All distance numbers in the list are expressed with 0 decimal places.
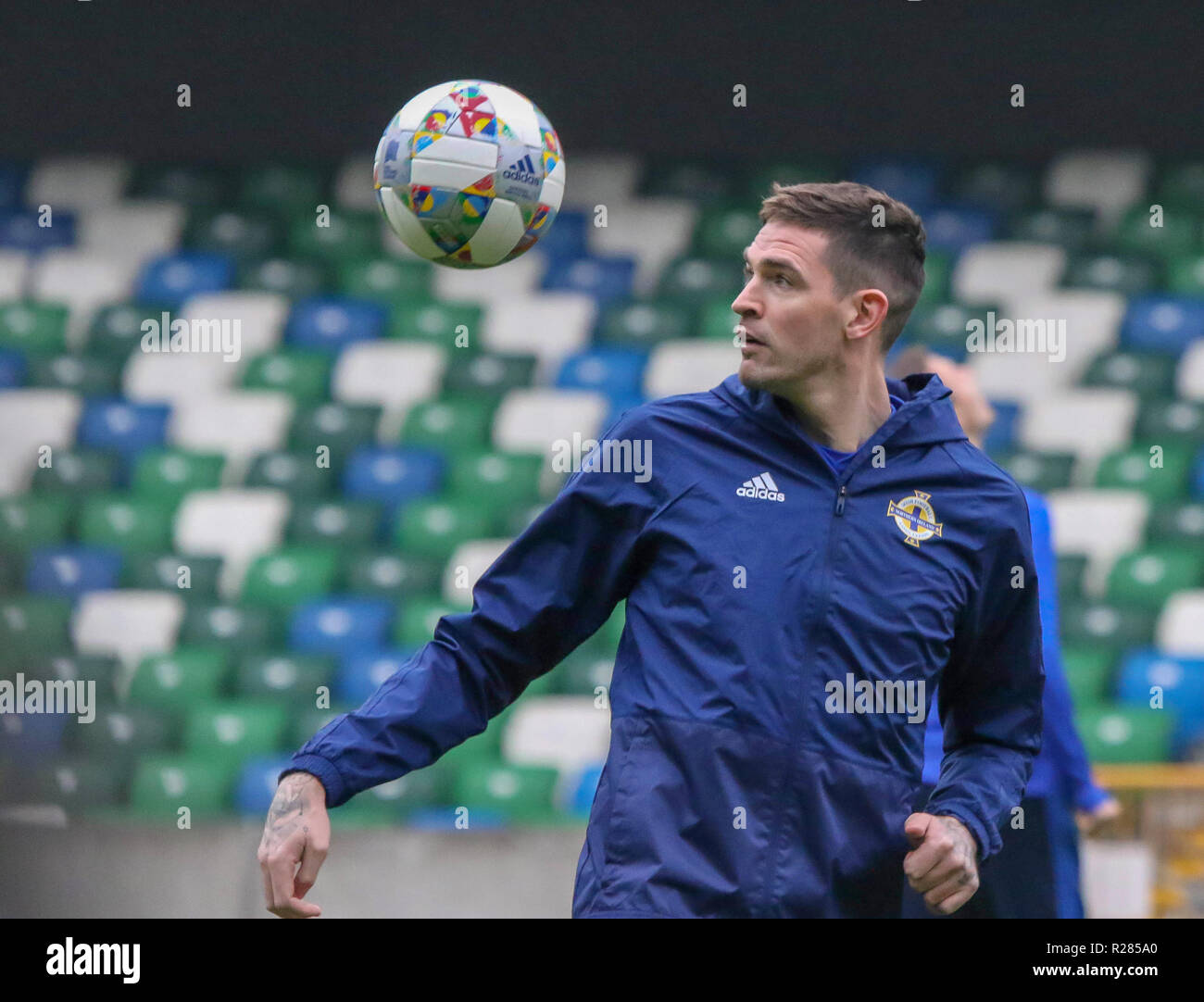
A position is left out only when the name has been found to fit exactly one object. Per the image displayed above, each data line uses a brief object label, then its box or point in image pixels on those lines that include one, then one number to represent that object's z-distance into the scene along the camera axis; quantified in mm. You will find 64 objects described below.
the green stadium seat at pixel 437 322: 21344
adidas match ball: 7340
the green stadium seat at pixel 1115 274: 21078
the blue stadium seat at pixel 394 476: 18984
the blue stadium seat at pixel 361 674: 15898
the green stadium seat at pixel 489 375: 20328
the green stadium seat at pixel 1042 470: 18469
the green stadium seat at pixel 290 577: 17531
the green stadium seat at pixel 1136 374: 19656
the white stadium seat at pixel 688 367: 19516
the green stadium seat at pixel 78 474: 19125
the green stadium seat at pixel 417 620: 16391
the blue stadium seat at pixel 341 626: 16703
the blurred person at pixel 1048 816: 8000
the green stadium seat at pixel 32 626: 15578
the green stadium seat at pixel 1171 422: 18797
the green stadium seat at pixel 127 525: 18344
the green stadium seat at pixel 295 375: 20672
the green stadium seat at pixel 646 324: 20672
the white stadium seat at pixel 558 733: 15391
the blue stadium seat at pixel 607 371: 20016
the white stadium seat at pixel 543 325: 21062
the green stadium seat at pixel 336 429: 19531
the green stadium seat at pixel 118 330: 21375
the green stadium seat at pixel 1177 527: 17547
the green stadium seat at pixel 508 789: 14586
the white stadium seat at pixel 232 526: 18047
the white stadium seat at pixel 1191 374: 19625
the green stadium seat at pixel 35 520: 18312
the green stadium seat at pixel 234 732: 15305
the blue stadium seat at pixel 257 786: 14836
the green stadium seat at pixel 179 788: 14805
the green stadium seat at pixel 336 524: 18297
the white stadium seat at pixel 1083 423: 19141
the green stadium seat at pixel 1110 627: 16328
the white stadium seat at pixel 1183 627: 16219
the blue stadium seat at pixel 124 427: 20062
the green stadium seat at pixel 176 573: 17562
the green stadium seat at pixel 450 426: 19625
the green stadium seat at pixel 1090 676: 15625
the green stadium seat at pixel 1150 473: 18453
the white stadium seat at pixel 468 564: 16984
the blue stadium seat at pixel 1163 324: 20328
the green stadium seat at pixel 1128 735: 14719
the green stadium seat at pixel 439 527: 17922
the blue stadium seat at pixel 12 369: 20781
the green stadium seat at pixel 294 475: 19062
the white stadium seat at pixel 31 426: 19391
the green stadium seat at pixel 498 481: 18531
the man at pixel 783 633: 5109
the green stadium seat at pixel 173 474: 19203
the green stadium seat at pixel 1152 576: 17016
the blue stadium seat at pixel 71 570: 17578
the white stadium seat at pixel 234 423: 19937
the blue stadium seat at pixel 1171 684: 15078
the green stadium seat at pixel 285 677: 15984
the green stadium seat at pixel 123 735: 15117
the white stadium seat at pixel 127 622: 16891
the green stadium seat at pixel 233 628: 16781
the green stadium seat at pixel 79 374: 20703
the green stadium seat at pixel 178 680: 15953
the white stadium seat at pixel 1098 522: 17812
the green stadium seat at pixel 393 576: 17234
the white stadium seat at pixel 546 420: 19328
